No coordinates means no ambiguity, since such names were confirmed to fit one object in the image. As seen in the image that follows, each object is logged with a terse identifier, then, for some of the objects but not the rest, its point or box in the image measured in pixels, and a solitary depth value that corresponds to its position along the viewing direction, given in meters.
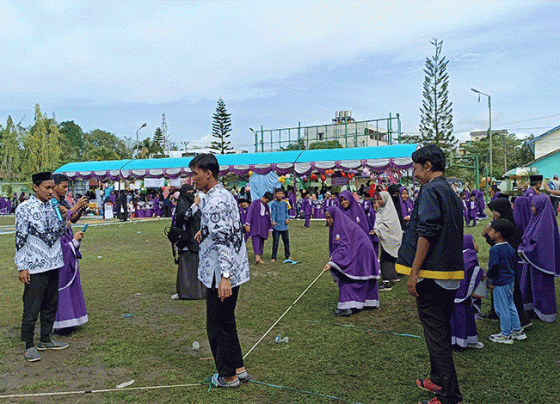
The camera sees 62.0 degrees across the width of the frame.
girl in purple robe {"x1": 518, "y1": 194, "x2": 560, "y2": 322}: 5.71
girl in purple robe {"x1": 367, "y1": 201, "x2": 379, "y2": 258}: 11.10
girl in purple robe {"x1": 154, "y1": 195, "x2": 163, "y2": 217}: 29.53
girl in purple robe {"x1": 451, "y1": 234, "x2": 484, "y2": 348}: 4.72
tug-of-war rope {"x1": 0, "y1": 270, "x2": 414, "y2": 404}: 3.87
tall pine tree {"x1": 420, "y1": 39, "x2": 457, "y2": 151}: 42.66
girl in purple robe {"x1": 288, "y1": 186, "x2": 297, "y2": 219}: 25.08
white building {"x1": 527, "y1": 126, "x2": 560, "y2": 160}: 41.28
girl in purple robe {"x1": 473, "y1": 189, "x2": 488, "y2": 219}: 20.34
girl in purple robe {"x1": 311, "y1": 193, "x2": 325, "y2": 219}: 25.06
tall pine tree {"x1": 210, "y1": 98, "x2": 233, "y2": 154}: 51.69
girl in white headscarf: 7.83
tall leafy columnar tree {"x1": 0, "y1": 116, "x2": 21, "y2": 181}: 45.59
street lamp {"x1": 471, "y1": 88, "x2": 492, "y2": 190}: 37.28
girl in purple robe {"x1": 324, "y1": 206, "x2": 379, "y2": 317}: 6.20
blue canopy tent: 22.36
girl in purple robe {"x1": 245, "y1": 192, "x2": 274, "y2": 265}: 10.93
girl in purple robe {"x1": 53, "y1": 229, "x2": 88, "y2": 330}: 5.39
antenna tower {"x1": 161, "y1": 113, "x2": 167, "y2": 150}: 76.44
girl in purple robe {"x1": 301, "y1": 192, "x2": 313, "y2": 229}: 20.53
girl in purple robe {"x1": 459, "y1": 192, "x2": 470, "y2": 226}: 18.59
